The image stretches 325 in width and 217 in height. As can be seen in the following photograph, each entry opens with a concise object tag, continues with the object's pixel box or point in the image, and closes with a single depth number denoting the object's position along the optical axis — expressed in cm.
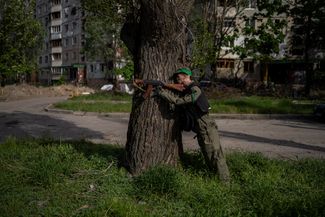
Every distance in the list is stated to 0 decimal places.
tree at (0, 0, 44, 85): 3034
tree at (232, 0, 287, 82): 3215
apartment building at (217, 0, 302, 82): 4784
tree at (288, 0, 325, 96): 2875
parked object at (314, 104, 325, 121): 1667
